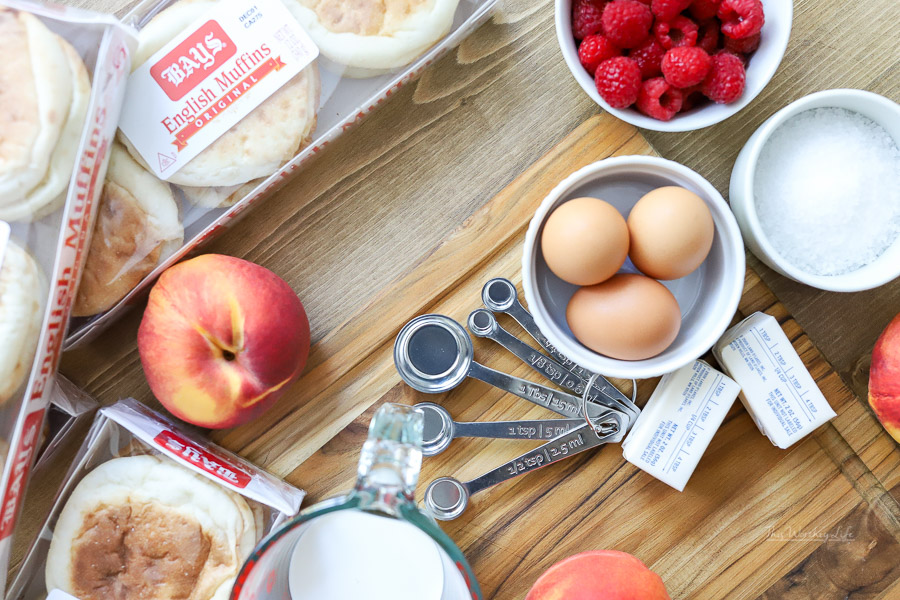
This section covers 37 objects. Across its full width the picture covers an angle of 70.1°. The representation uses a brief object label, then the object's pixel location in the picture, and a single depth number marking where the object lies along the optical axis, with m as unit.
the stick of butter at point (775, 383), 0.75
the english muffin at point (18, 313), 0.66
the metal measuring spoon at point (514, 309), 0.78
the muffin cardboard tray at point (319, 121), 0.77
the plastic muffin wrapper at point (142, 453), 0.72
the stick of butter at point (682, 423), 0.75
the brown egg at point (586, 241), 0.64
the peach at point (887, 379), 0.75
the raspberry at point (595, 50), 0.71
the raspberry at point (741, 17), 0.68
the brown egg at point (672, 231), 0.65
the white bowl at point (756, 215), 0.71
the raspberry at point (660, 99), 0.70
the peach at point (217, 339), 0.71
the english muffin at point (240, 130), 0.75
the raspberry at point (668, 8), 0.69
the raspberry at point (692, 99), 0.74
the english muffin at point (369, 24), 0.75
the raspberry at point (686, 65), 0.67
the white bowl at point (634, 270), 0.68
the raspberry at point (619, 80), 0.69
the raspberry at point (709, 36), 0.73
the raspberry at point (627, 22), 0.69
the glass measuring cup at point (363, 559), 0.54
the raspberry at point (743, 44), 0.72
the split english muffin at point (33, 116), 0.67
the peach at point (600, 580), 0.66
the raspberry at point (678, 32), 0.70
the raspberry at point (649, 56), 0.72
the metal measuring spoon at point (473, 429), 0.77
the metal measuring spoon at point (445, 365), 0.78
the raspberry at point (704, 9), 0.71
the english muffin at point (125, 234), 0.74
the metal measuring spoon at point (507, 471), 0.77
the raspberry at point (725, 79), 0.70
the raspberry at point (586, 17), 0.73
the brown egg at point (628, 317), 0.66
